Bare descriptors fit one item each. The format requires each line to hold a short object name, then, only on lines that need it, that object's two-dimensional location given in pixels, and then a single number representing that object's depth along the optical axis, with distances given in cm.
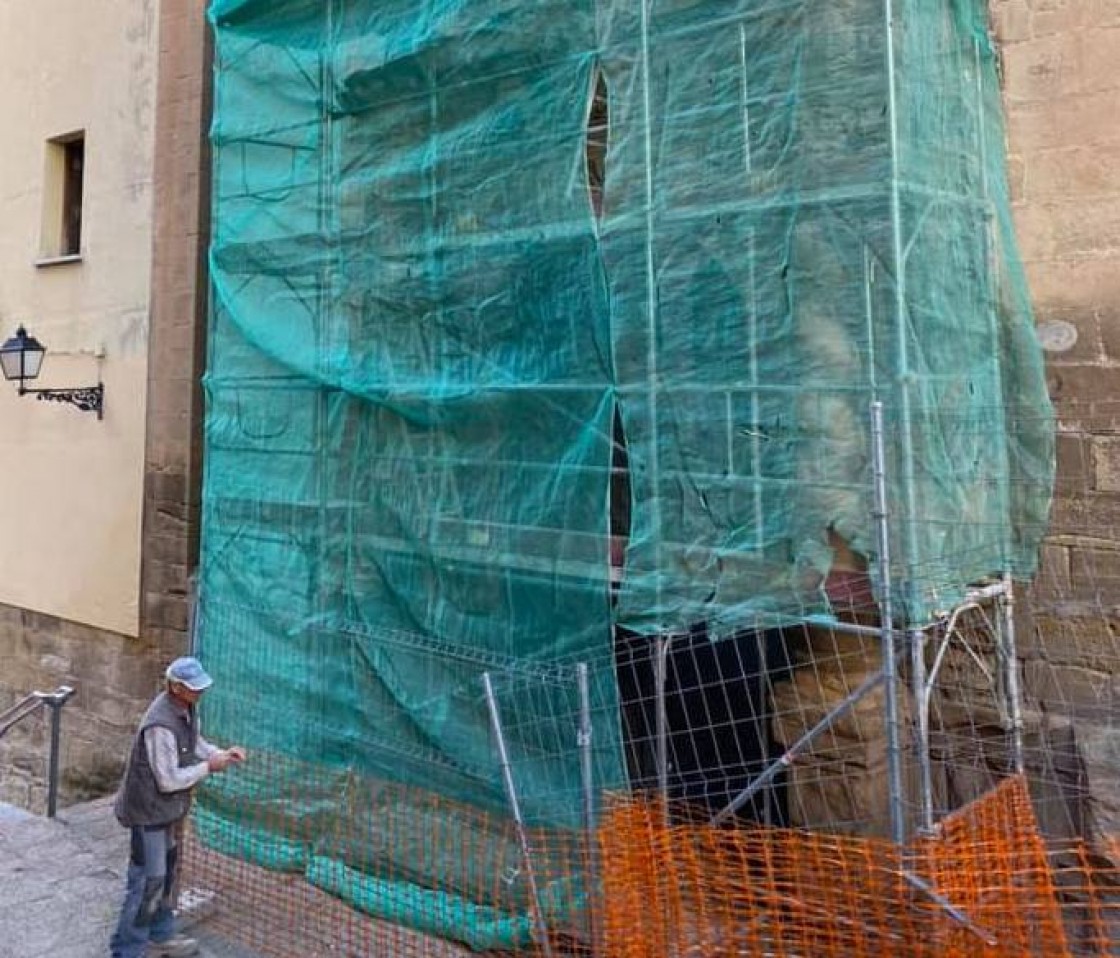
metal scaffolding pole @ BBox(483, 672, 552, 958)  438
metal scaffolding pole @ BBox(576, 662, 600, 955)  448
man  455
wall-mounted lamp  843
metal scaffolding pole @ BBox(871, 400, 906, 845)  408
